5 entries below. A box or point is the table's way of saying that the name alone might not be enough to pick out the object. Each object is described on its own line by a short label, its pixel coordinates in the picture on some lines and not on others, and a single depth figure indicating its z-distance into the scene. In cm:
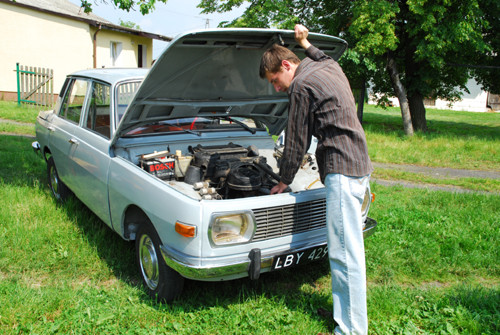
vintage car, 288
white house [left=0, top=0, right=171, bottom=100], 1809
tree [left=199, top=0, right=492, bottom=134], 1134
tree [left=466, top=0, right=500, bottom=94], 1227
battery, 366
